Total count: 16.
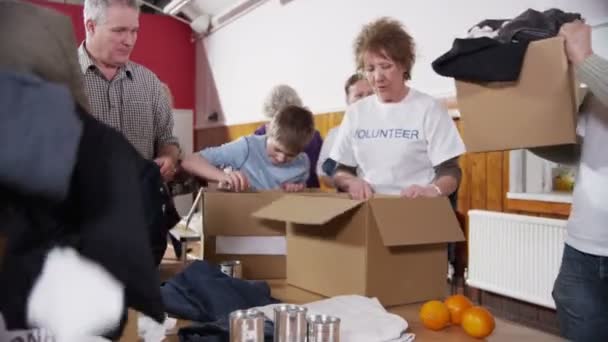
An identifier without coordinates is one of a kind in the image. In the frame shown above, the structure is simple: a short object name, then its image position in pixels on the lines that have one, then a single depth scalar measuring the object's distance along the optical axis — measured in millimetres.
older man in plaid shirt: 1747
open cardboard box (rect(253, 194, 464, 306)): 1341
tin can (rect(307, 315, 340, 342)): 926
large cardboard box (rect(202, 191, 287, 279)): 1664
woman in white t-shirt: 1773
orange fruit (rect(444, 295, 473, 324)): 1196
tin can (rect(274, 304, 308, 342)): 946
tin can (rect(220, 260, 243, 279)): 1482
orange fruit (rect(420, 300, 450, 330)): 1171
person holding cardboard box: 1515
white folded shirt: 1062
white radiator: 3014
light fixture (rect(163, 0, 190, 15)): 6904
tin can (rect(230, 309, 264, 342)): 914
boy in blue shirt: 1964
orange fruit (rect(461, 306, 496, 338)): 1120
